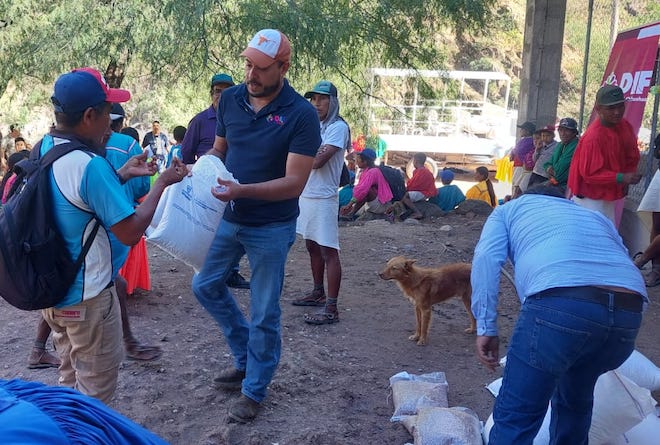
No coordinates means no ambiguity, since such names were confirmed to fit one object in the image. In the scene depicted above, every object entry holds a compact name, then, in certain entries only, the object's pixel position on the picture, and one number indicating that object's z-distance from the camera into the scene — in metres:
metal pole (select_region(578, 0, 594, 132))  9.72
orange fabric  6.07
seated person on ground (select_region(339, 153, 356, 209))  13.16
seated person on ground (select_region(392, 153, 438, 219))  12.18
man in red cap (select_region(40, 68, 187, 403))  2.78
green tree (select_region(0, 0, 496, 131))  9.01
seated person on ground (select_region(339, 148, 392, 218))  12.33
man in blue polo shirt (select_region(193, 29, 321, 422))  3.78
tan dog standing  5.48
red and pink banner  8.09
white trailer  25.52
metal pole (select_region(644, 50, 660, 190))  7.73
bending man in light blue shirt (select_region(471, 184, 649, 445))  2.82
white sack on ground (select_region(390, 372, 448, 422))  4.11
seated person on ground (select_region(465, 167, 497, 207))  13.29
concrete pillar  12.55
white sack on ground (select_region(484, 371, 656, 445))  3.53
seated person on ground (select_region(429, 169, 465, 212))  12.62
